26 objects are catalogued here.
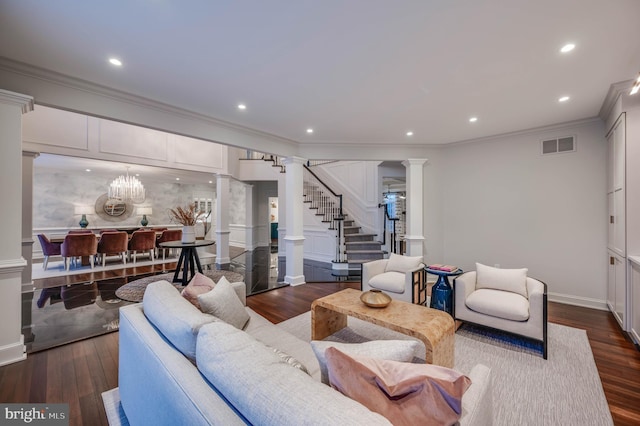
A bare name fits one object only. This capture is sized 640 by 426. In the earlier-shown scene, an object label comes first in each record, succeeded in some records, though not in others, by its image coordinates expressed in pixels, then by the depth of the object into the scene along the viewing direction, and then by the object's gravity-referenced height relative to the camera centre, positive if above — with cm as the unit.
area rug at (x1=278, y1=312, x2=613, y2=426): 178 -139
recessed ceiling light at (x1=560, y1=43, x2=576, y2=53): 213 +138
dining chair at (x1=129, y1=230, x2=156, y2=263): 677 -75
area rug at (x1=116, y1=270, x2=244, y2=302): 415 -133
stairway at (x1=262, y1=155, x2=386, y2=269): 640 -26
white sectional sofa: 76 -64
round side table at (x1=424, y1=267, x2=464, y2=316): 313 -100
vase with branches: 475 -21
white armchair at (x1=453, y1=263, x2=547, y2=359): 250 -95
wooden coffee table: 195 -91
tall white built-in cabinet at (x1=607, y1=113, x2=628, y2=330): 290 -14
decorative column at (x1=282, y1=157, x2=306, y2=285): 485 -18
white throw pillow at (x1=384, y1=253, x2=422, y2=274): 373 -75
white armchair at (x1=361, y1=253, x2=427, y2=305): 337 -91
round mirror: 895 +15
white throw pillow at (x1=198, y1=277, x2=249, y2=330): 185 -69
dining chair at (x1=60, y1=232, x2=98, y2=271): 589 -77
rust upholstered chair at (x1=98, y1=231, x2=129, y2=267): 638 -77
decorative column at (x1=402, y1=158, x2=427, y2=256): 504 +8
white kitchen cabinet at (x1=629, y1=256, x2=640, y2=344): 264 -84
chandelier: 713 +67
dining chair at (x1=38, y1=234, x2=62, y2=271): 608 -82
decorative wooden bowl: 237 -82
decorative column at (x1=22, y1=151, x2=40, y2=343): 432 -7
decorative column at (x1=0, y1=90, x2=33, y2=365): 231 -12
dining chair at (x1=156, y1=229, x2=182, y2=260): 743 -67
